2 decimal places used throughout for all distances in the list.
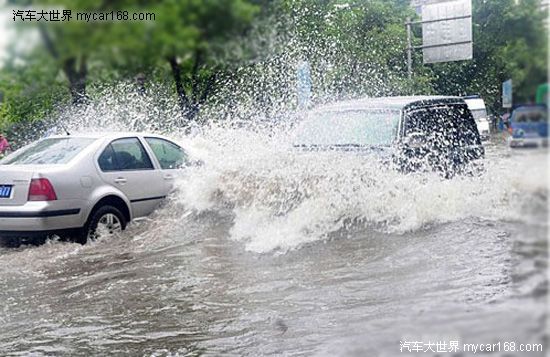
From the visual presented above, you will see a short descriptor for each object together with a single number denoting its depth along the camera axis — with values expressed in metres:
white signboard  8.09
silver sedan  5.78
